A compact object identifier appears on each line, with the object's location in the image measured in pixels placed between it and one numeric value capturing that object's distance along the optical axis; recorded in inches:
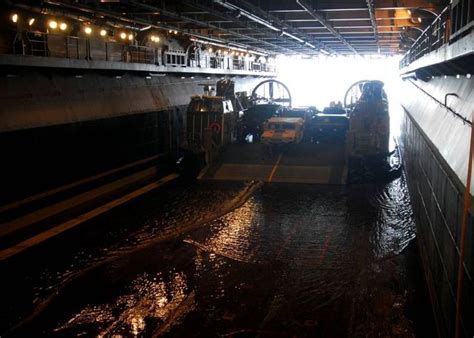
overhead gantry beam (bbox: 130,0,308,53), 576.3
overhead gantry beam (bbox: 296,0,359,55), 577.4
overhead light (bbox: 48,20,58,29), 645.5
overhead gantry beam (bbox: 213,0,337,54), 599.2
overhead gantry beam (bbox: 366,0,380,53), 561.8
